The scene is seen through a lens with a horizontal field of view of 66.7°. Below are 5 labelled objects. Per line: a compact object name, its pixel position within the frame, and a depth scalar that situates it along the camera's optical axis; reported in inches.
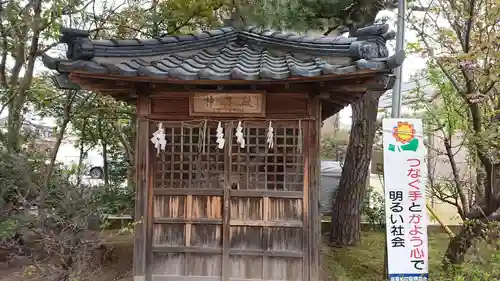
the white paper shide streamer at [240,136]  212.4
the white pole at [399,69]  239.1
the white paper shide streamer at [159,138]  218.2
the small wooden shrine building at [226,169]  216.8
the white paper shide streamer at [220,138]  212.7
